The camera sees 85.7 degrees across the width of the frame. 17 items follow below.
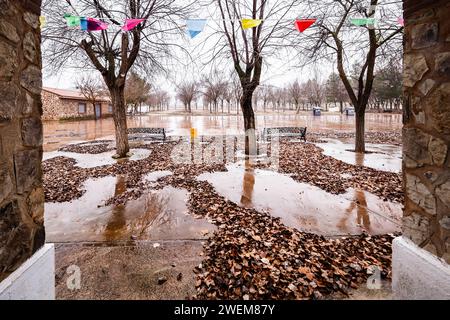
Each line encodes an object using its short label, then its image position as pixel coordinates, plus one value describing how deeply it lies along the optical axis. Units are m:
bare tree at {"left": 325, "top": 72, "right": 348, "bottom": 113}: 53.69
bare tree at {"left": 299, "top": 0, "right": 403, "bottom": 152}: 8.18
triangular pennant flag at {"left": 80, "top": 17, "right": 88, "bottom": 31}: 5.53
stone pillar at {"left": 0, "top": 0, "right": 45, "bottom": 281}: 1.59
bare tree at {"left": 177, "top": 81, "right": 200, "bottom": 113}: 52.61
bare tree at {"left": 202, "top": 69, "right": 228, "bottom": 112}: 44.03
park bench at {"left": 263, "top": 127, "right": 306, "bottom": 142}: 13.48
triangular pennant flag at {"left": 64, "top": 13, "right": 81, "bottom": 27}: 5.55
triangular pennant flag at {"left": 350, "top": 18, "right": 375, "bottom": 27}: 5.85
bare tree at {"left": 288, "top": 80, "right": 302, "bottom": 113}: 53.91
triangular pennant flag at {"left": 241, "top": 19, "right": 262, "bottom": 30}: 6.14
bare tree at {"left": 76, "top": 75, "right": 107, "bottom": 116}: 31.74
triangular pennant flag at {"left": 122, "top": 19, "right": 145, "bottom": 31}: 5.92
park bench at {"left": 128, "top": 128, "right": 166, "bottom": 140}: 13.45
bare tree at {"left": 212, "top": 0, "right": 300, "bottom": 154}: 8.18
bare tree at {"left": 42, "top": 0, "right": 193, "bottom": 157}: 7.79
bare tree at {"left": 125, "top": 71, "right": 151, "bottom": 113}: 33.72
